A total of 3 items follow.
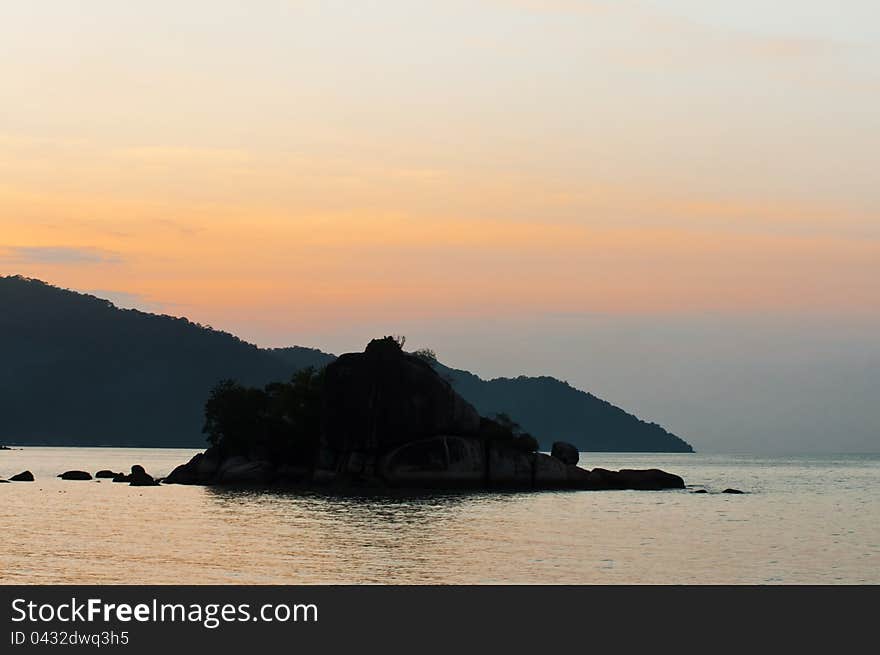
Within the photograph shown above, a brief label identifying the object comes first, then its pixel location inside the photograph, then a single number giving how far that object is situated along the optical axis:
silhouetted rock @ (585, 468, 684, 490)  128.00
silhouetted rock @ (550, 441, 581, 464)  134.25
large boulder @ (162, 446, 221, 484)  133.62
